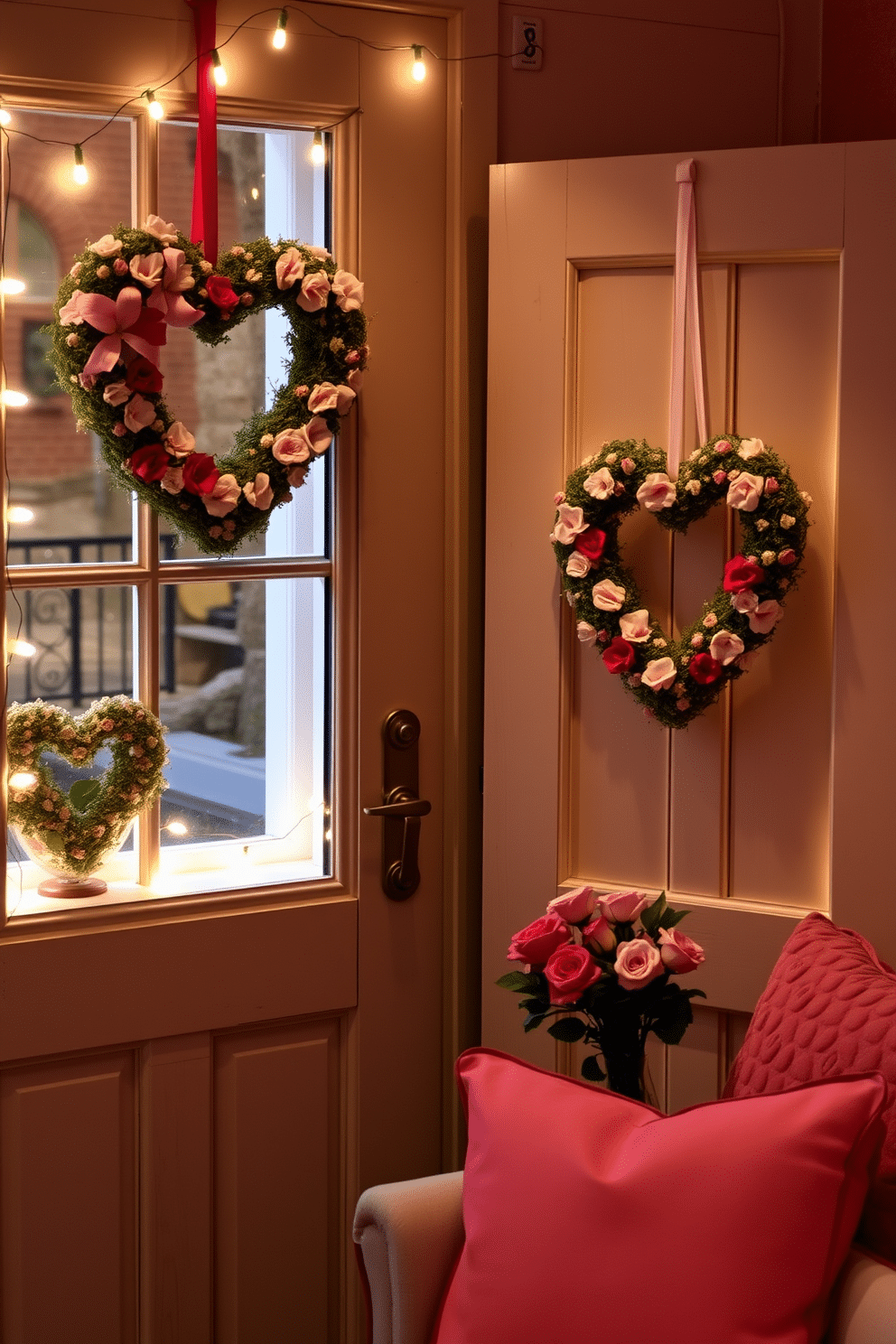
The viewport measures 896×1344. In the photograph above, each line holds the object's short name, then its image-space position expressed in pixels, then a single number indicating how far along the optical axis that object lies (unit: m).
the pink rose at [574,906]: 1.61
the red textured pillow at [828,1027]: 1.35
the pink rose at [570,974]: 1.51
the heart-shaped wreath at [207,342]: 1.70
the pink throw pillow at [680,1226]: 1.25
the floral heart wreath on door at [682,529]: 1.83
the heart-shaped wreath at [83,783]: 1.82
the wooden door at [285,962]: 1.87
